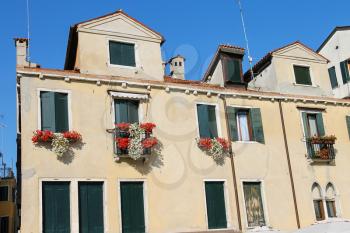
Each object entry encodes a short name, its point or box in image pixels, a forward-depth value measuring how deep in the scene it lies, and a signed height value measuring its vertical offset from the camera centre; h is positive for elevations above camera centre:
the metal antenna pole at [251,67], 24.99 +7.91
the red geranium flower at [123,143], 17.64 +3.18
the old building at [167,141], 16.97 +3.35
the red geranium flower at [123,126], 17.98 +3.84
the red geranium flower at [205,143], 19.74 +3.28
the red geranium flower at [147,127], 18.38 +3.84
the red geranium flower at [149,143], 17.94 +3.17
